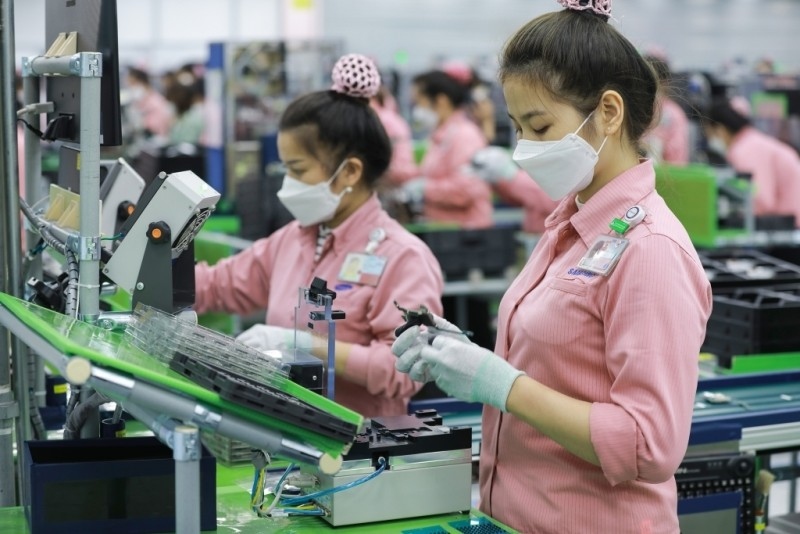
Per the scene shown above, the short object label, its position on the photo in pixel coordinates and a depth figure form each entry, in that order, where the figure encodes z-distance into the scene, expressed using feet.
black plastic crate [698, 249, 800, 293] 12.05
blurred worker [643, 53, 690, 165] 32.04
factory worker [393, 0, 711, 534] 5.65
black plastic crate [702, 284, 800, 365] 10.75
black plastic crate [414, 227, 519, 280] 18.75
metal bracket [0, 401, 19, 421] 6.85
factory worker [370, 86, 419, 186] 27.12
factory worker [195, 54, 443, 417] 8.81
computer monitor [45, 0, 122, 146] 6.41
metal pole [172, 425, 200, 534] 4.97
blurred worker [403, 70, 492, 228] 23.89
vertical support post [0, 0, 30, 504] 6.85
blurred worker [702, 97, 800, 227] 24.50
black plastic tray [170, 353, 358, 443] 5.06
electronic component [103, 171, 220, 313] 6.38
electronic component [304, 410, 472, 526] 6.16
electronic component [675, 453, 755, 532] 8.68
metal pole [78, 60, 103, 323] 5.95
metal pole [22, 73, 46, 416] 8.13
